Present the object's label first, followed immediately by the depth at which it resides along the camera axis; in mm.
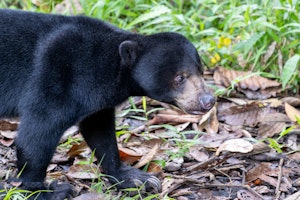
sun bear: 11211
